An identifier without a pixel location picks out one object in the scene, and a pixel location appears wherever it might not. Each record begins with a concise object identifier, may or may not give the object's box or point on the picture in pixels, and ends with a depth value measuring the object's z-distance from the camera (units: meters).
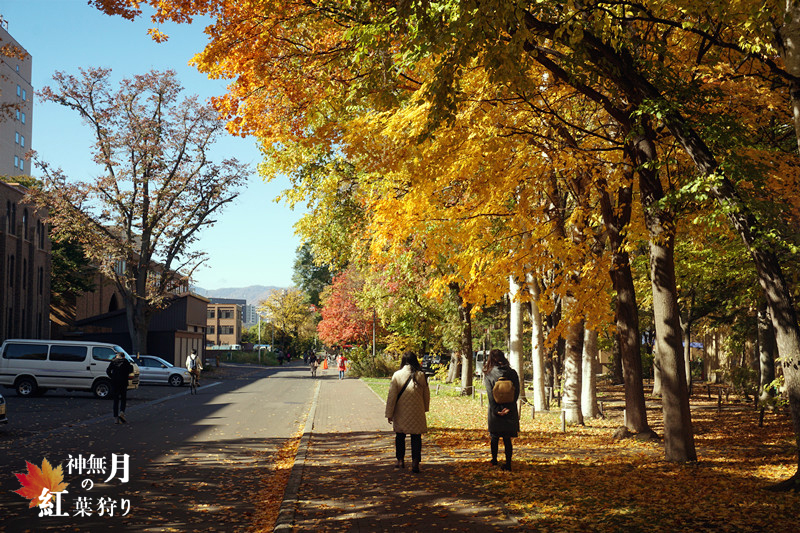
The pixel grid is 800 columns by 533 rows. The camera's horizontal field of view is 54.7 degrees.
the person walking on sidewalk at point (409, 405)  11.13
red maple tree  57.19
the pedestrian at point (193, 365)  32.84
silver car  39.94
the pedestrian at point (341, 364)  47.73
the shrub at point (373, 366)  51.16
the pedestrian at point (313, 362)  52.31
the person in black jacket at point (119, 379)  19.27
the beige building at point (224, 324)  155.38
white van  28.73
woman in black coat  11.05
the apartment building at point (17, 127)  87.19
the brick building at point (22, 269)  45.62
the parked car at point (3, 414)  16.09
